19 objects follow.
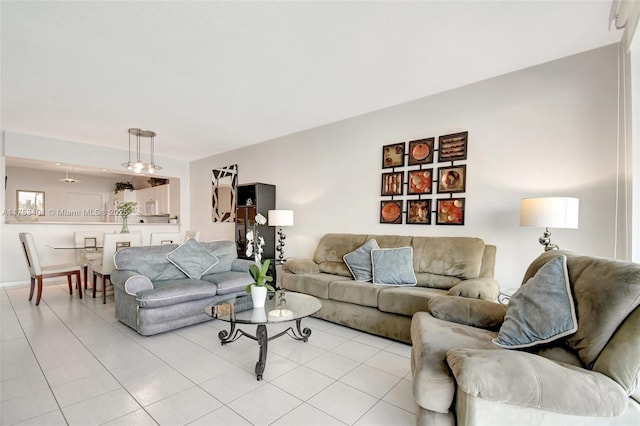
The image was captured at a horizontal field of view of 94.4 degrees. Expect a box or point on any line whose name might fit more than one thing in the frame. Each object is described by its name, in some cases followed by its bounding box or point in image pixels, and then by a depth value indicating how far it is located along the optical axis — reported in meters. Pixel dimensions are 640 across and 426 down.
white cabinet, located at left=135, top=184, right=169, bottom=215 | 7.31
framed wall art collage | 3.29
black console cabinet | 4.94
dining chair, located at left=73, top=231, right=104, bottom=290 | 4.57
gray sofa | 2.87
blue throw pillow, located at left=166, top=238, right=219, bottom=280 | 3.53
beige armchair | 1.16
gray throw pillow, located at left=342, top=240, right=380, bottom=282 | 3.36
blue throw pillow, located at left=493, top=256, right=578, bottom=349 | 1.45
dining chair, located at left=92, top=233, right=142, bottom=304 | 4.06
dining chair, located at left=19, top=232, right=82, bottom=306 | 3.92
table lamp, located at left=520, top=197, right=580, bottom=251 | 2.31
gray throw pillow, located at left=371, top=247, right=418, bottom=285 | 3.13
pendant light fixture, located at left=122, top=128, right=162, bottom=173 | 4.72
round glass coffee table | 2.21
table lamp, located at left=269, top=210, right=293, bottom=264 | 4.50
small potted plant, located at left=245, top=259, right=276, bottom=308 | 2.49
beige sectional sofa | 2.72
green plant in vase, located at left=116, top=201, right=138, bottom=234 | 4.82
